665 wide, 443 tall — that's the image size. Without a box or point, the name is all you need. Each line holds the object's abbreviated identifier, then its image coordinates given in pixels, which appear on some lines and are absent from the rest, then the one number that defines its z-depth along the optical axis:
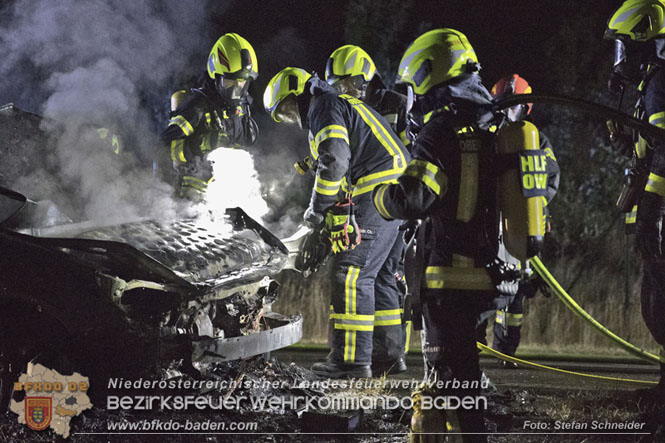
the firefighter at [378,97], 9.87
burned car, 5.76
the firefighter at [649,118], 7.56
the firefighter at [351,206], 8.70
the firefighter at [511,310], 10.37
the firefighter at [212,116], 12.62
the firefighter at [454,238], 5.30
